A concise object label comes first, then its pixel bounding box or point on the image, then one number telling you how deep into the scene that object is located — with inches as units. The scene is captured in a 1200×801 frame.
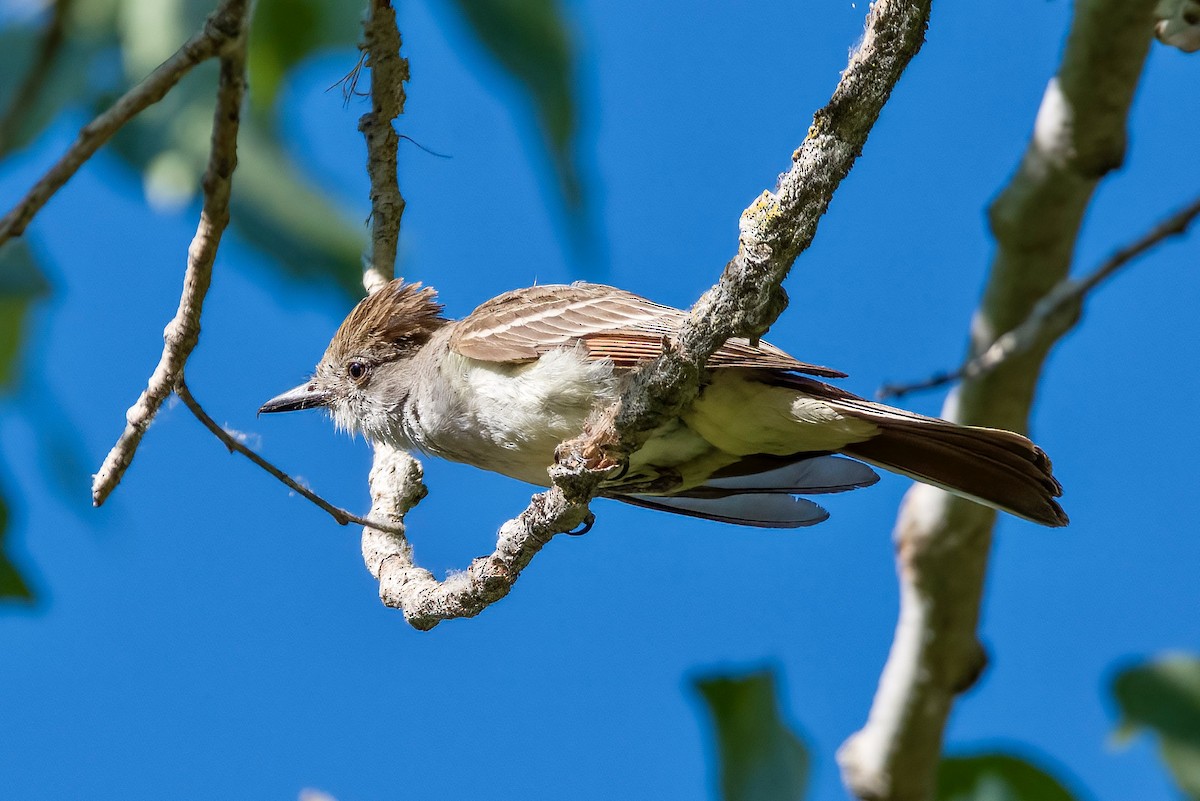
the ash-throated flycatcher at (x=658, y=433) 303.4
